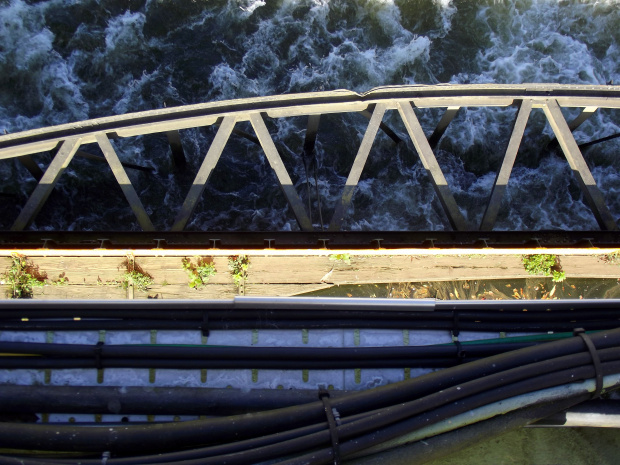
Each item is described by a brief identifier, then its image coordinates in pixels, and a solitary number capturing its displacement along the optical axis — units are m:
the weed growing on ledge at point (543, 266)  6.77
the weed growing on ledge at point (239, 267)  6.53
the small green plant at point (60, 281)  6.51
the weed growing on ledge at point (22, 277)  6.42
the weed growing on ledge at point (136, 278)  6.48
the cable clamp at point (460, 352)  5.78
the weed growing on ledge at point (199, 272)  6.48
